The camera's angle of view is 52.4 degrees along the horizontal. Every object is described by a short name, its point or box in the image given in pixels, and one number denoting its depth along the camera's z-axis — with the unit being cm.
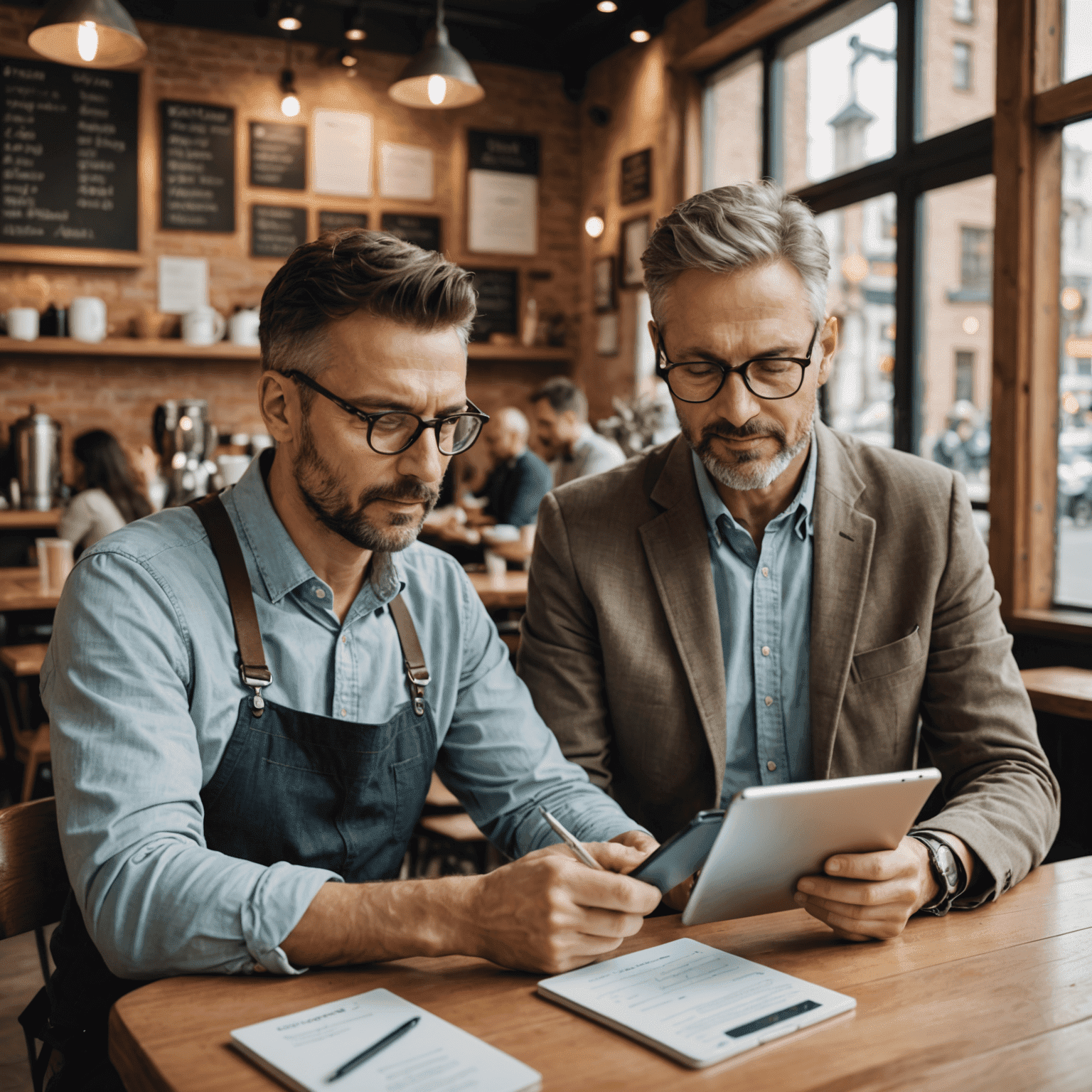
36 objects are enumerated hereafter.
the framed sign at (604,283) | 704
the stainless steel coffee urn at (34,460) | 591
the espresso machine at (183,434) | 639
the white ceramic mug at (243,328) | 649
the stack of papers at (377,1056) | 88
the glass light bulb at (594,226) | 671
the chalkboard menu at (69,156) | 612
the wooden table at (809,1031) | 92
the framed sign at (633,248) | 671
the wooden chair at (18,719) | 334
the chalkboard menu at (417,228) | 711
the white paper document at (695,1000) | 96
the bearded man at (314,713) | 111
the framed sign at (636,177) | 664
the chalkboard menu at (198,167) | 650
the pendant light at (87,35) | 397
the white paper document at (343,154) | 687
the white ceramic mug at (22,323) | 597
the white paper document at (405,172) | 706
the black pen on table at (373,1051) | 89
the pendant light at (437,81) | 486
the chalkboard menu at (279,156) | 672
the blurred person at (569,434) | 568
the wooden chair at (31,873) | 132
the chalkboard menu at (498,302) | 734
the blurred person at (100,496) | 472
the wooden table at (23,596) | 392
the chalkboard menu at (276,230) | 676
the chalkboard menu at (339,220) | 692
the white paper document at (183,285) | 655
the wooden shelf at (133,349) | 605
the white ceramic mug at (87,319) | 611
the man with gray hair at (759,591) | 163
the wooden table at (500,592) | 437
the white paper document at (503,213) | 730
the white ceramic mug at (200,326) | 638
